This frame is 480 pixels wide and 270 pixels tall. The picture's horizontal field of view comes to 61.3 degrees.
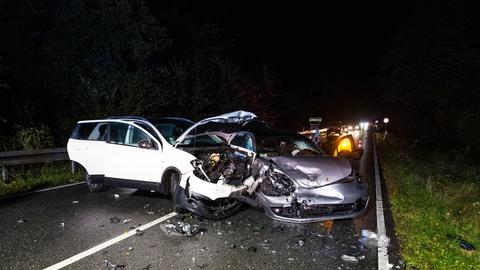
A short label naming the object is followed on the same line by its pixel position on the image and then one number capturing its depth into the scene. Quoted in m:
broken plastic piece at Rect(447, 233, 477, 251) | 5.97
